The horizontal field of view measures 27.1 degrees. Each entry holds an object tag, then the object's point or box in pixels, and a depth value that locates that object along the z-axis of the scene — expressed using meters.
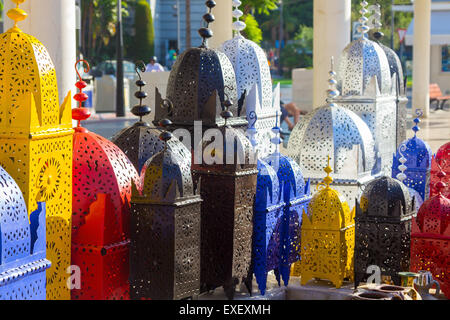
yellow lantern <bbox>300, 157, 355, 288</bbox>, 7.56
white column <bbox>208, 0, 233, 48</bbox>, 14.40
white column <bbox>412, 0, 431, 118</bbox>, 26.38
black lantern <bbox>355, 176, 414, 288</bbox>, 7.24
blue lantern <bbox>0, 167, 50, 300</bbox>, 5.02
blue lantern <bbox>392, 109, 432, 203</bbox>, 9.77
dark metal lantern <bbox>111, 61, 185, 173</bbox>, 6.79
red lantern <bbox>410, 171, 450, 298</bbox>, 7.52
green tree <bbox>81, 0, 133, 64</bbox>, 48.38
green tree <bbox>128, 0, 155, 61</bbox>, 50.78
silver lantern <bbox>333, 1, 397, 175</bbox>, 9.94
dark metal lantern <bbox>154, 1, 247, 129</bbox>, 7.10
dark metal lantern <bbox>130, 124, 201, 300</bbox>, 5.86
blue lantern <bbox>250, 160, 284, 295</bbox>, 7.11
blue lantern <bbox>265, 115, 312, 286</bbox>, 7.57
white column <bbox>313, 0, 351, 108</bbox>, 11.87
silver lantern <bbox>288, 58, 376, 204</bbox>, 8.64
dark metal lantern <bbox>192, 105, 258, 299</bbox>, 6.60
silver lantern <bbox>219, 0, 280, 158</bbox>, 8.43
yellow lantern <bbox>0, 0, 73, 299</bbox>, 5.43
